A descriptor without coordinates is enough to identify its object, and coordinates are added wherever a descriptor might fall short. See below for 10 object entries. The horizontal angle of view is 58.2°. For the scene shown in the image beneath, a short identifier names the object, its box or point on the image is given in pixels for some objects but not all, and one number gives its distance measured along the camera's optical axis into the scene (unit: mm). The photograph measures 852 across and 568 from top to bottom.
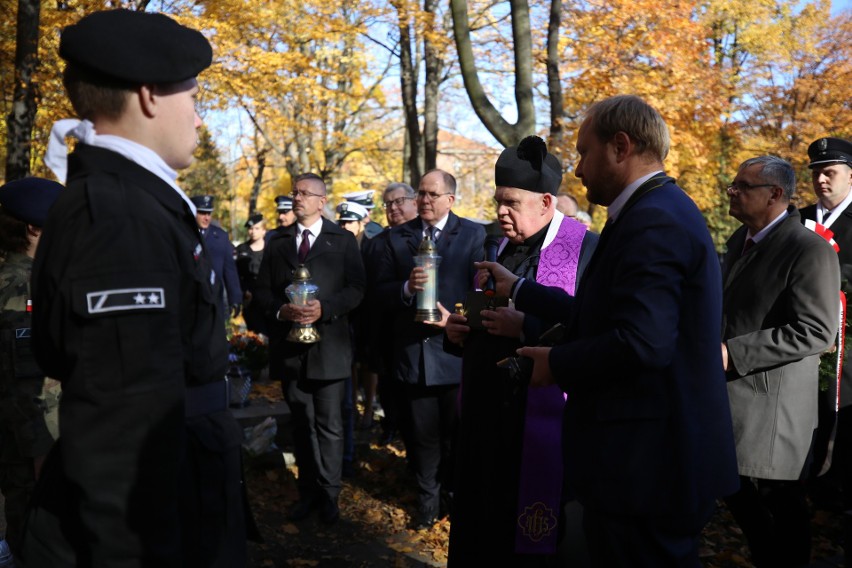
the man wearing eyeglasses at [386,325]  6469
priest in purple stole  3582
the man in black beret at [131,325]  1715
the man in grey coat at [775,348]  4031
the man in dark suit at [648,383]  2355
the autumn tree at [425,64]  13750
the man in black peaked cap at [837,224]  5051
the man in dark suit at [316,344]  5617
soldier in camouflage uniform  3703
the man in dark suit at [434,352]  5461
